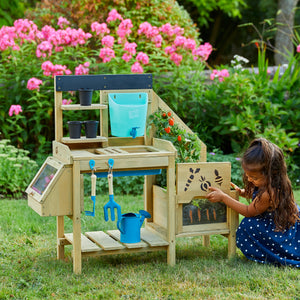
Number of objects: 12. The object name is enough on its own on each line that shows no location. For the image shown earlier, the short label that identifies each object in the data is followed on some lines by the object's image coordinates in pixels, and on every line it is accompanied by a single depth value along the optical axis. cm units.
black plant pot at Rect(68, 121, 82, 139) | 389
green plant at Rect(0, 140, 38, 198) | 602
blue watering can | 386
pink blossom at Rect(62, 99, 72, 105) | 617
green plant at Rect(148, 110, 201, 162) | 414
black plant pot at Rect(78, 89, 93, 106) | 388
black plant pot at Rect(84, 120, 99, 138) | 392
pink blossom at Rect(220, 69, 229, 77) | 678
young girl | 374
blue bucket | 396
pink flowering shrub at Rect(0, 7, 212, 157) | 649
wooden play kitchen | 362
